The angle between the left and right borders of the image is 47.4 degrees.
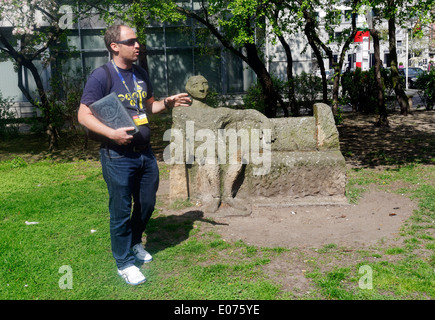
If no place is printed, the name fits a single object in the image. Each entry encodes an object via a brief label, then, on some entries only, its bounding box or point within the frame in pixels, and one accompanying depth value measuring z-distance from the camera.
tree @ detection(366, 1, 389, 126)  12.95
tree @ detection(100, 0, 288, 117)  9.47
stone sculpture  6.59
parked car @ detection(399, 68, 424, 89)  30.95
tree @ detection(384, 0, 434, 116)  14.90
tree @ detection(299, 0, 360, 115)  11.69
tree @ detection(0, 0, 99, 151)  11.48
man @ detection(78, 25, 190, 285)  4.10
